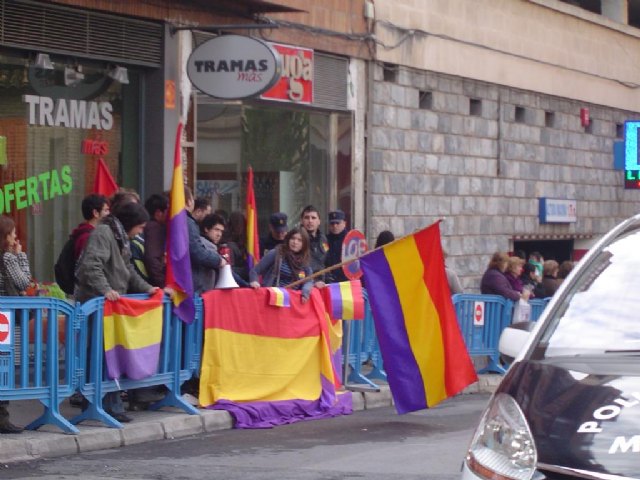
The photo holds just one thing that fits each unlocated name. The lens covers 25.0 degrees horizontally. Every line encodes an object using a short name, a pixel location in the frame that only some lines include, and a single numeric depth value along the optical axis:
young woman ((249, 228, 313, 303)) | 13.38
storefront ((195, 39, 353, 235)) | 18.39
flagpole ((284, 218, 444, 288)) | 12.36
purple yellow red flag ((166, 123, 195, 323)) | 11.70
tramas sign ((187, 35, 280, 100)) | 15.99
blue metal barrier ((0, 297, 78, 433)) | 10.01
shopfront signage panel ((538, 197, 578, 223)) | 26.23
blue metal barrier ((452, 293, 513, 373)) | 16.56
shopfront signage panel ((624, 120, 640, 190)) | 20.09
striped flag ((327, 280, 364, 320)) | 13.38
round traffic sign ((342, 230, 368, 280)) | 15.89
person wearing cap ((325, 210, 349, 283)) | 16.12
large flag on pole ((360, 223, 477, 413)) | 11.42
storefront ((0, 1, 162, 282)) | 15.21
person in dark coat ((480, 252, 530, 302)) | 17.33
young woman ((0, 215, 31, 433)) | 11.18
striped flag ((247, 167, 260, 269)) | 14.77
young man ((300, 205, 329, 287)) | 14.72
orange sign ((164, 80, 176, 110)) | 17.12
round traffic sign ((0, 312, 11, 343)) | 9.95
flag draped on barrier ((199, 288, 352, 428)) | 12.19
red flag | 15.03
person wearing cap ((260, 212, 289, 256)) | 14.90
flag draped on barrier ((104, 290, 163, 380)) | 10.91
